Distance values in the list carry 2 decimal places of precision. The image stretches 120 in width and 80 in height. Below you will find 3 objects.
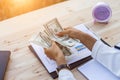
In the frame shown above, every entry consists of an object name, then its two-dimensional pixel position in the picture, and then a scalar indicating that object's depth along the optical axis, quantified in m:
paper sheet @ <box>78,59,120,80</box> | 1.08
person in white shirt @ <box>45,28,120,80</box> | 1.08
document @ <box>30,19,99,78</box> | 1.14
